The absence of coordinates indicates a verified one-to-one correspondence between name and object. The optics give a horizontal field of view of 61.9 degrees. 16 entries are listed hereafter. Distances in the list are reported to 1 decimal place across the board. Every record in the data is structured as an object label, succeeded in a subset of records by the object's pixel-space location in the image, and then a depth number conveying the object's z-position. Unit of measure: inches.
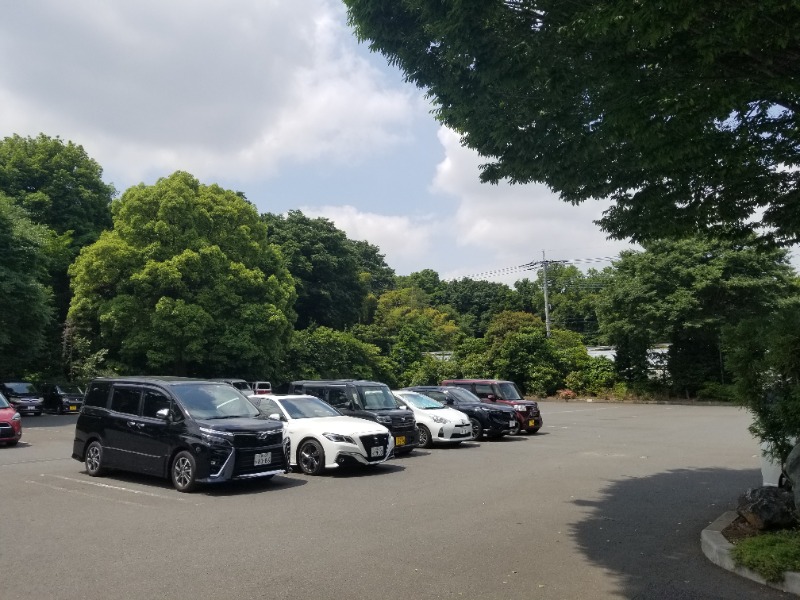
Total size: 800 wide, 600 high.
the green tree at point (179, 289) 1247.5
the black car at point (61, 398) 1219.9
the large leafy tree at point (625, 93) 218.5
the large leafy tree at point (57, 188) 1513.3
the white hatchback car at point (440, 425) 662.5
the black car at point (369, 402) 583.9
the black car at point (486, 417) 751.1
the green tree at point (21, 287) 1095.0
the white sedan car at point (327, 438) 479.2
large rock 277.1
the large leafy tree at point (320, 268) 1982.0
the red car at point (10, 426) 639.8
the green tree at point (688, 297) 1378.0
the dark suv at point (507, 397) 816.3
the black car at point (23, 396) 1115.8
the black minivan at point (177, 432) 407.8
